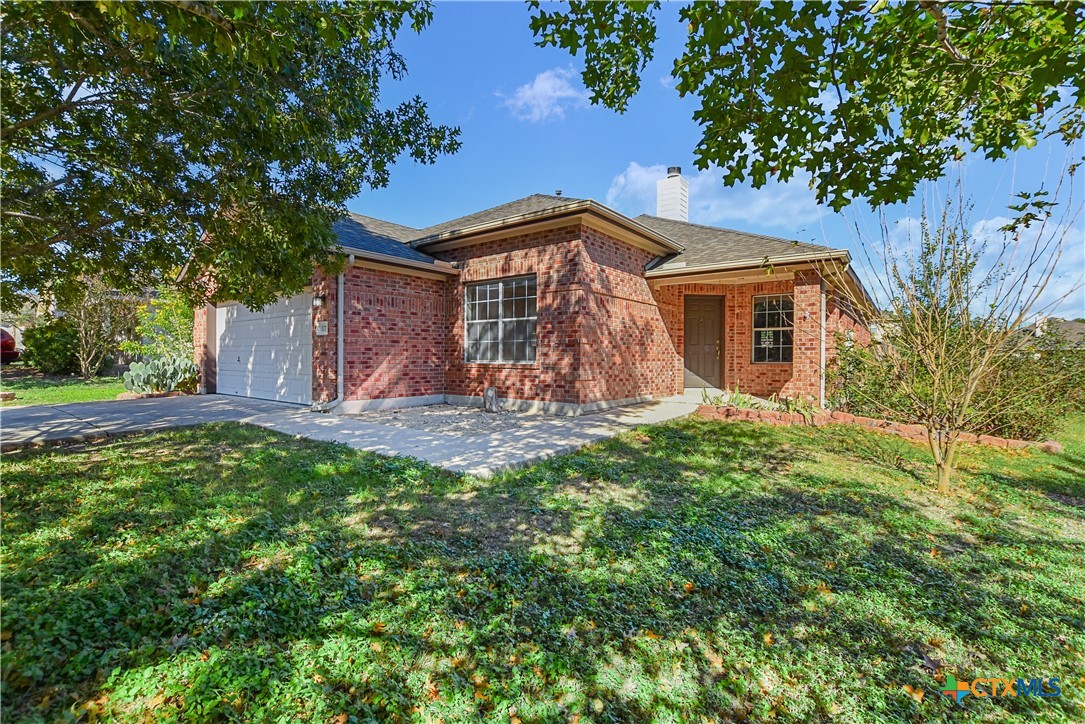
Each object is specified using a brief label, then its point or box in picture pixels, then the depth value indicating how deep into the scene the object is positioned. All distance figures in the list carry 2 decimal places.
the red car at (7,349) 18.61
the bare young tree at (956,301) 4.57
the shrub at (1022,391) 6.31
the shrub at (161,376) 11.54
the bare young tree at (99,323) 15.18
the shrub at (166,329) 13.27
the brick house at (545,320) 9.05
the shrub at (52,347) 15.91
